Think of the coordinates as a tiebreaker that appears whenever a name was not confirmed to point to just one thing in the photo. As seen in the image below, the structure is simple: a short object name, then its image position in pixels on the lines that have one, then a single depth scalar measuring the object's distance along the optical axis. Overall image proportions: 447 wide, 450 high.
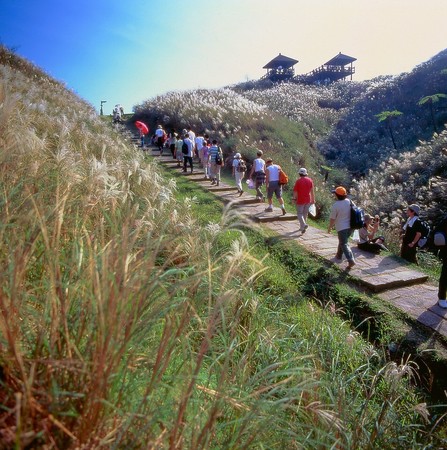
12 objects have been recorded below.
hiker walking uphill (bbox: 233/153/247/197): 10.55
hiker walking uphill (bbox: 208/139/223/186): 11.36
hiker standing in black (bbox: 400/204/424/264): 6.29
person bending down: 6.71
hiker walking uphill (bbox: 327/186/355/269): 5.78
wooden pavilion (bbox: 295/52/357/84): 47.69
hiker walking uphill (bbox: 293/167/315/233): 7.49
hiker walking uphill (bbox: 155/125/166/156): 16.62
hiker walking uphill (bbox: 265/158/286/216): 8.79
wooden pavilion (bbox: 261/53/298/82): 47.88
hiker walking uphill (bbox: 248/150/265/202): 9.70
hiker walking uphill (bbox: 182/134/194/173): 12.89
